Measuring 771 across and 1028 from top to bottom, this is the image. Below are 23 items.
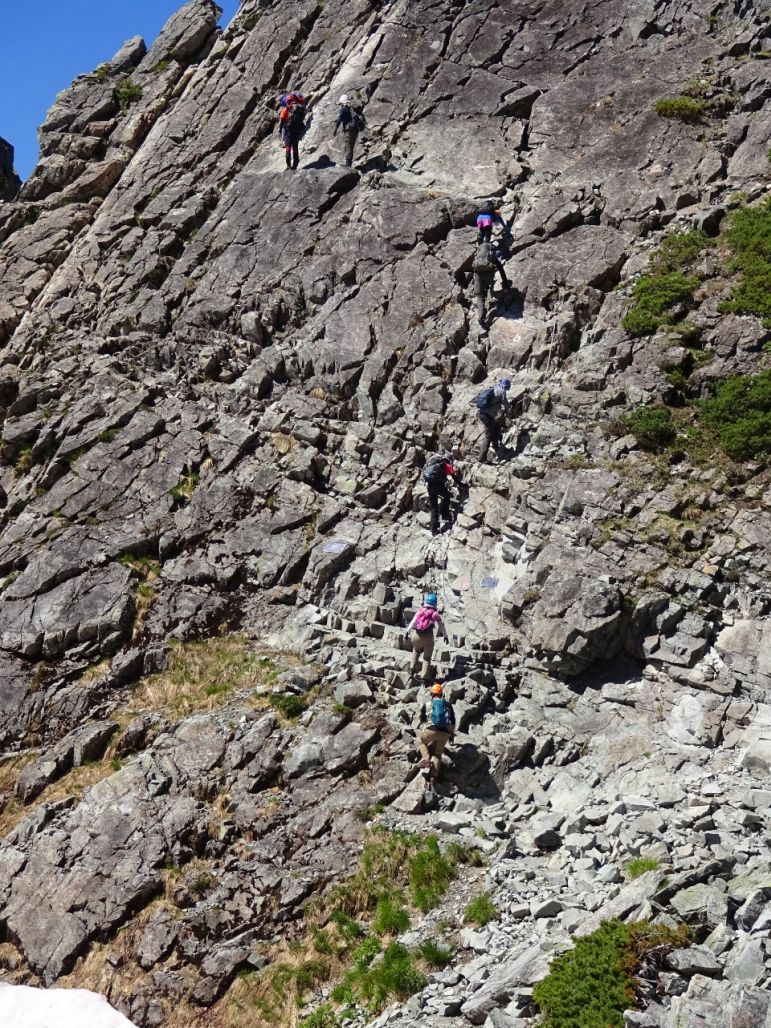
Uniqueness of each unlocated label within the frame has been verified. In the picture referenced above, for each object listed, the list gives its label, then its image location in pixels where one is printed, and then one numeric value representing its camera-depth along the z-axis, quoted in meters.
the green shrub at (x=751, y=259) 22.58
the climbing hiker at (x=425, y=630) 19.03
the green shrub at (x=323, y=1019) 13.48
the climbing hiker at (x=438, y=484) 21.94
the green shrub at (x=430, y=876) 15.00
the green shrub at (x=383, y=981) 13.30
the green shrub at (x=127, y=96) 41.97
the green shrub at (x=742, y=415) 19.86
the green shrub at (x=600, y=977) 10.63
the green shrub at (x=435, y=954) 13.59
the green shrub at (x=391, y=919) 14.77
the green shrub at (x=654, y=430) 21.03
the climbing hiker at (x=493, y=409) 22.47
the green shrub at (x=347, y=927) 15.00
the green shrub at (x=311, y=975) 14.51
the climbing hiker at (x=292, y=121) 32.59
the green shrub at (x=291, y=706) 19.56
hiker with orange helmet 17.12
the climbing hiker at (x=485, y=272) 25.98
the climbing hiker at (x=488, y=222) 26.39
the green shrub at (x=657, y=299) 23.36
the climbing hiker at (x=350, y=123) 32.03
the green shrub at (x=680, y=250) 24.81
